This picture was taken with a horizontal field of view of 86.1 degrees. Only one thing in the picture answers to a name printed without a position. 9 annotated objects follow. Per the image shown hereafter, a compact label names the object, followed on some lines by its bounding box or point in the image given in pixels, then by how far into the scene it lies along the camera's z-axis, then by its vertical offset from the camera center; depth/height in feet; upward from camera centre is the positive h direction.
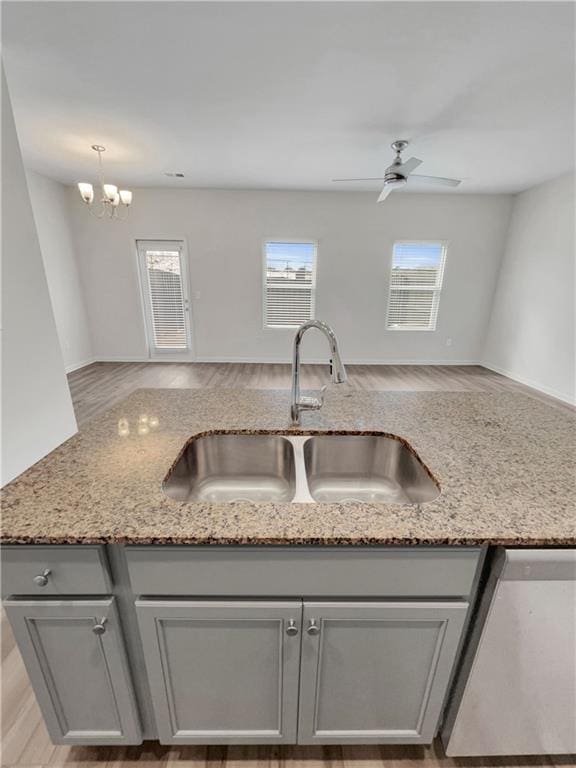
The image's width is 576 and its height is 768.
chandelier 12.08 +3.79
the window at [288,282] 17.75 +0.41
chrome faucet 3.36 -0.90
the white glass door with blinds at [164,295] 17.60 -0.42
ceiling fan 10.16 +3.80
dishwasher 2.27 -2.98
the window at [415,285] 17.97 +0.39
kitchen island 2.18 -2.22
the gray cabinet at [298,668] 2.42 -3.11
